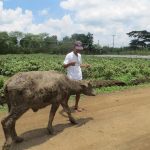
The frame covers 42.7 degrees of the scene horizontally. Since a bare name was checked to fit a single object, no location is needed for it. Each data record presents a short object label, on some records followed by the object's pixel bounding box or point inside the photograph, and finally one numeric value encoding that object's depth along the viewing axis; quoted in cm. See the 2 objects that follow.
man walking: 494
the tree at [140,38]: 3187
